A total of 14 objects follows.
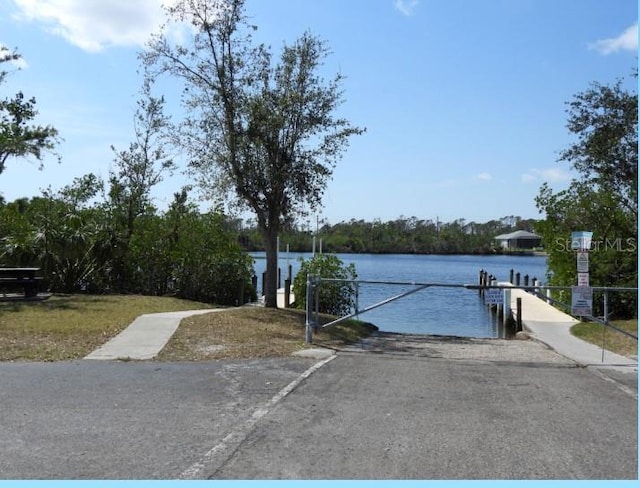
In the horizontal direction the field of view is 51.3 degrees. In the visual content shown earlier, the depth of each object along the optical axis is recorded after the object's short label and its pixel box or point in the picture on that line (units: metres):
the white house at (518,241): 135.50
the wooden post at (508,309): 26.48
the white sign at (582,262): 11.47
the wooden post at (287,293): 26.84
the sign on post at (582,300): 11.50
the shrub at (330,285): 21.27
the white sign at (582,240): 11.30
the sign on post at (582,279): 11.63
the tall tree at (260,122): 15.90
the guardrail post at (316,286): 12.55
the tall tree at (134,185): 23.21
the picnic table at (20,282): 17.20
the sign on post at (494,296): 12.93
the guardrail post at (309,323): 12.05
